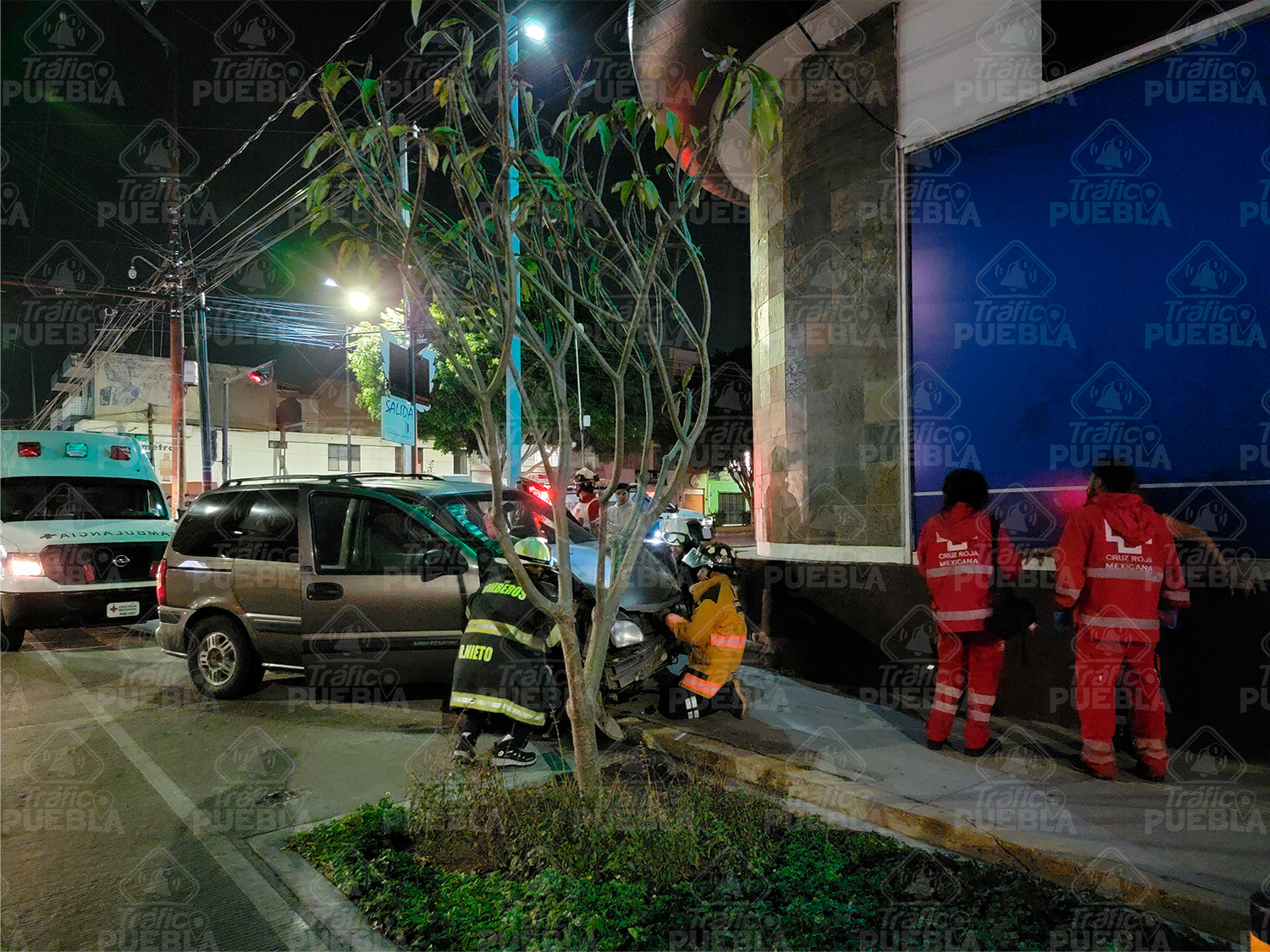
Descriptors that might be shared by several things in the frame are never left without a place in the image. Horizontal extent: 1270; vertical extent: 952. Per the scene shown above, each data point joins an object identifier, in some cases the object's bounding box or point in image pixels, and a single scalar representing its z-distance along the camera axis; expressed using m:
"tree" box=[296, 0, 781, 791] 3.43
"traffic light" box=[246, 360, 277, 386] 18.68
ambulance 9.02
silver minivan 6.05
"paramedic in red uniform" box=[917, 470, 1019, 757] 4.85
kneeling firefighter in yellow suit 5.33
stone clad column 6.93
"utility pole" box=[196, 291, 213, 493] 18.06
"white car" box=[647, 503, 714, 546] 8.34
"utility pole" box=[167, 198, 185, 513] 17.03
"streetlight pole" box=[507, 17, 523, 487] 9.94
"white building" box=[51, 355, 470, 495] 37.31
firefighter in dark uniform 4.25
